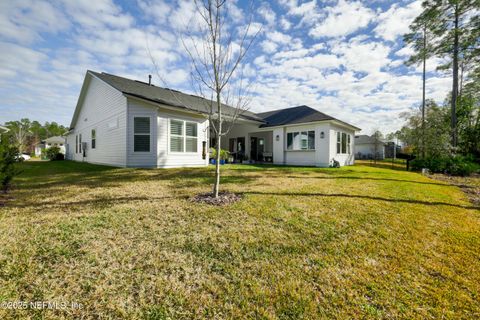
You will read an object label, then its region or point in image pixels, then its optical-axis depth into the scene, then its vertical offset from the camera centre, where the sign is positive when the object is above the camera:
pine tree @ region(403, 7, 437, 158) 14.39 +9.96
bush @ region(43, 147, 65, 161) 19.86 +0.02
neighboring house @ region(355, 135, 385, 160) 35.81 +1.57
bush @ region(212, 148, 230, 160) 12.62 +0.01
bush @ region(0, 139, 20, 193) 4.85 -0.22
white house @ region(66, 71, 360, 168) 10.05 +1.61
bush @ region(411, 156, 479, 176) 10.88 -0.52
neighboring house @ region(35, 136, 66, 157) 44.30 +2.90
